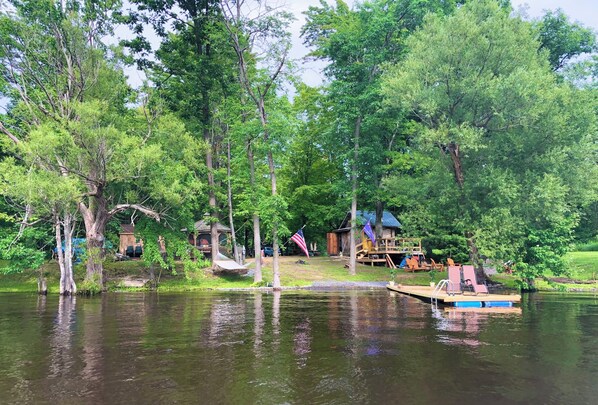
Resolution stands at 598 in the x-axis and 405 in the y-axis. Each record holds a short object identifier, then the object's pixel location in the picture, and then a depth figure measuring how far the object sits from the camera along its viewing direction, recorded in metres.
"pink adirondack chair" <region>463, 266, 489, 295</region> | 20.83
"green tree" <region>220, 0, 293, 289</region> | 29.00
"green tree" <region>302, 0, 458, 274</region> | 32.91
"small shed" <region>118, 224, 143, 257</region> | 48.81
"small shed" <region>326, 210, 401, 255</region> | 42.25
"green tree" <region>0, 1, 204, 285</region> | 24.61
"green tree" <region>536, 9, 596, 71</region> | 33.94
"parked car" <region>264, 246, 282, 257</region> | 51.17
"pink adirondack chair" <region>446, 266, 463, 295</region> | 20.33
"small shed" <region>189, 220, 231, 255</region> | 38.41
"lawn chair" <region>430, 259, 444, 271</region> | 34.29
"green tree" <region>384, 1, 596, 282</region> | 23.53
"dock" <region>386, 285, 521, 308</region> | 18.67
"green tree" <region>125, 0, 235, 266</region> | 32.19
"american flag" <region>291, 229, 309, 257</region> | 33.66
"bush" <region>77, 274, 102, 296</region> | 25.83
